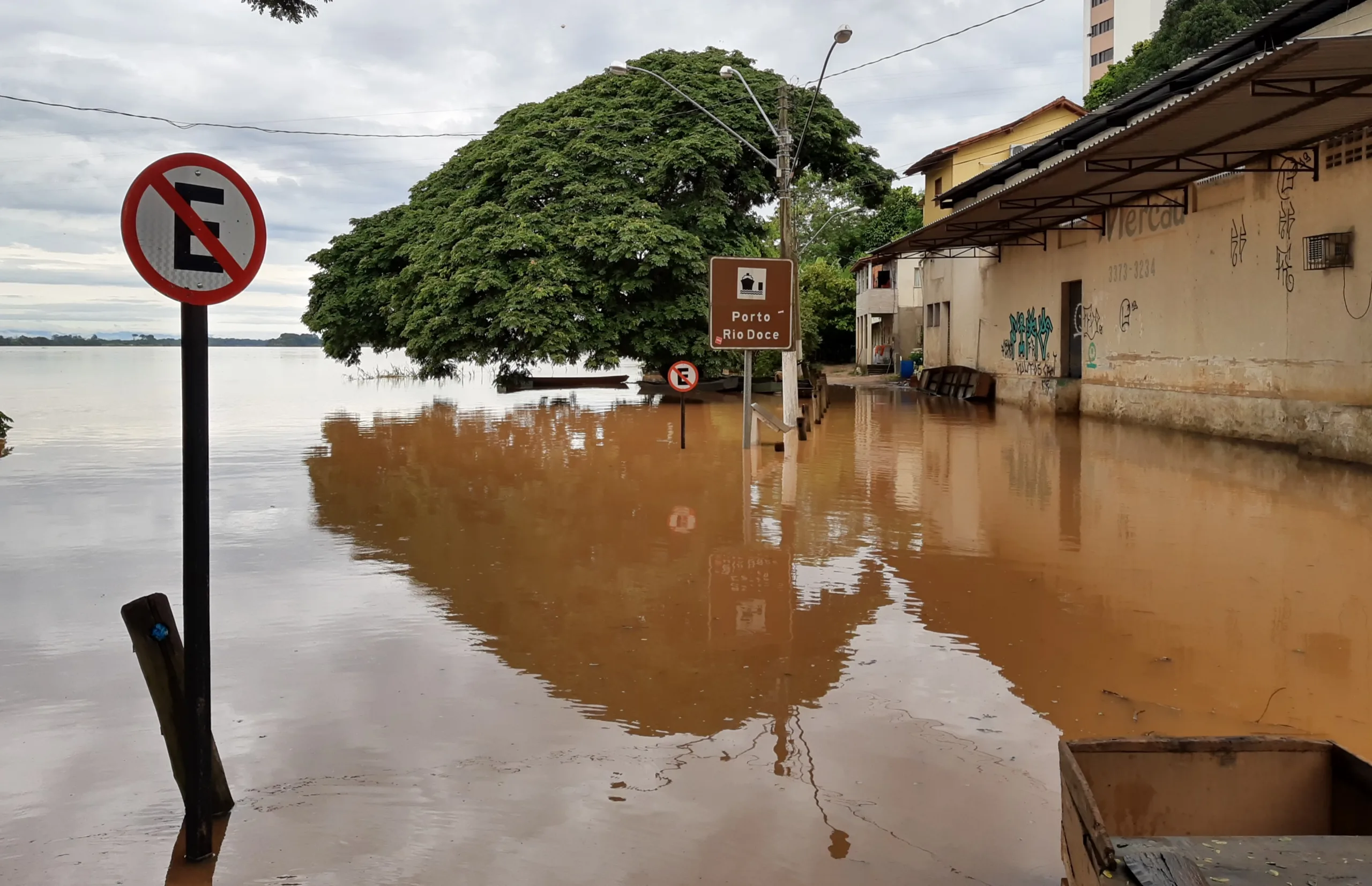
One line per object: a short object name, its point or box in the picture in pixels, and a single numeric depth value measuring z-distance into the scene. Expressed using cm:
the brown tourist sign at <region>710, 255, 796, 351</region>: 1614
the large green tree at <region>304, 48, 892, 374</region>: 2878
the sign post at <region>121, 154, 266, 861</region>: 371
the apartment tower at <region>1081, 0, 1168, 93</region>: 7806
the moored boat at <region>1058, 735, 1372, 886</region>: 313
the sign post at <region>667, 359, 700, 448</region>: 1692
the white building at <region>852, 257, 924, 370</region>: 4925
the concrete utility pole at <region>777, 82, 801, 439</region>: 2027
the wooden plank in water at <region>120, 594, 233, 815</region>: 385
